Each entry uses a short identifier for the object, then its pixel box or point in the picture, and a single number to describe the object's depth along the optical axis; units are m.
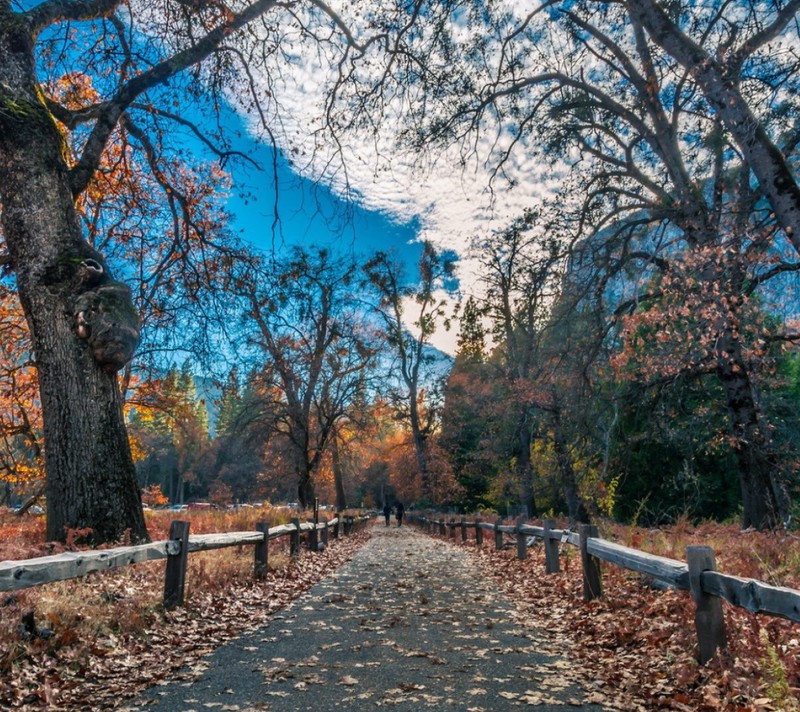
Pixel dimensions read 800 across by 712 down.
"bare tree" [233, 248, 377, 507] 23.62
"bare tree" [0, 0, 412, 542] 7.13
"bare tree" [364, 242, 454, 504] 38.94
